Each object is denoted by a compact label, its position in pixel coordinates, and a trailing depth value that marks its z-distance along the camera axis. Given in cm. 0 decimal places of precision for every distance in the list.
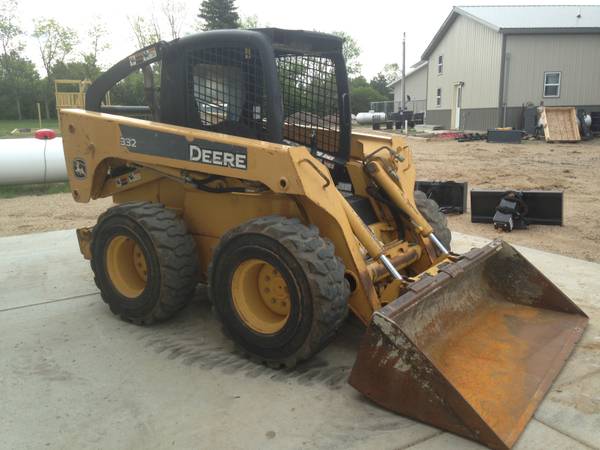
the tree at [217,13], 4416
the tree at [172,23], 4297
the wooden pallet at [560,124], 1875
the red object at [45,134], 1011
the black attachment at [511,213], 672
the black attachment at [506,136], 1873
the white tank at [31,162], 944
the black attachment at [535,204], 686
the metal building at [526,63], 2248
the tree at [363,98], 4912
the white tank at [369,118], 3169
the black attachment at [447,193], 766
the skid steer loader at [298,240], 287
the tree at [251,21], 5379
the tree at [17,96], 4634
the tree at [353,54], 7268
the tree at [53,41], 5166
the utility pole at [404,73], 3586
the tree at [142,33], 4288
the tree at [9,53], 5138
